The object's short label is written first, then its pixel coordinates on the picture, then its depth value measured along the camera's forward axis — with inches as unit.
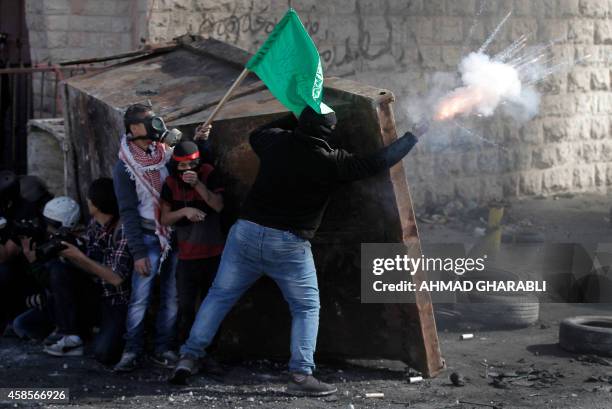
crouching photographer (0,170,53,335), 293.6
